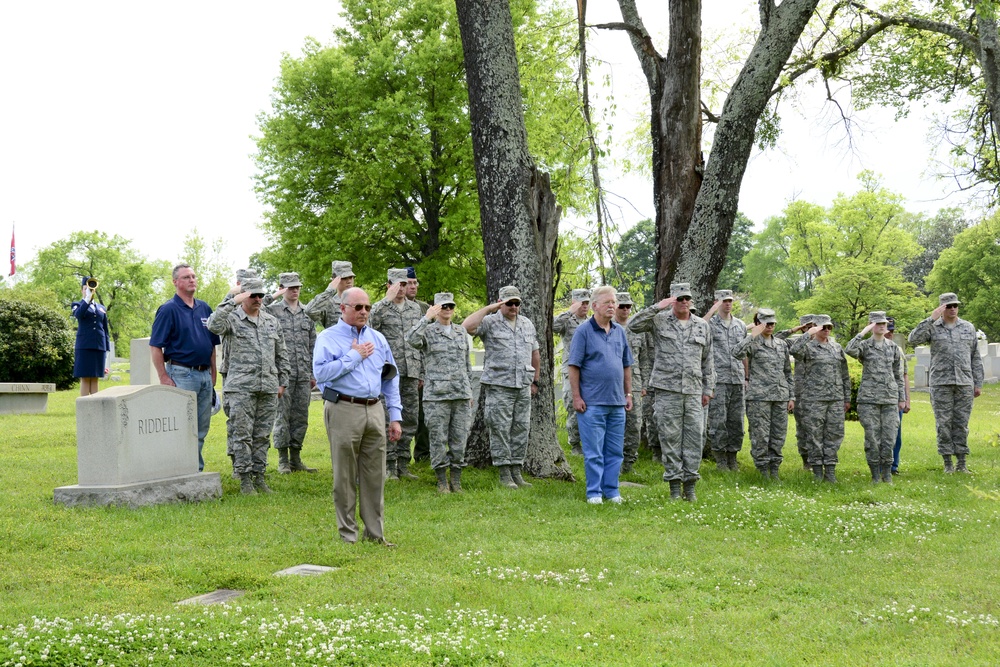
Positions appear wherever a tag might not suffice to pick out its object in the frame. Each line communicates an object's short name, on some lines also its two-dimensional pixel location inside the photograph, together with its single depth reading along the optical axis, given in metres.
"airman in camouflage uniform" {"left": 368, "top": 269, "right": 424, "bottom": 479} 11.16
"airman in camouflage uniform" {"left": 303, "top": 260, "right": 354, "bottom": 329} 10.25
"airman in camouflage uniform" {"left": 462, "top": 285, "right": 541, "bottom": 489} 10.66
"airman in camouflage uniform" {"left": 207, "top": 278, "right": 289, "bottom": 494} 9.55
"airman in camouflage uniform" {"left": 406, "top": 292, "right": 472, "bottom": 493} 10.37
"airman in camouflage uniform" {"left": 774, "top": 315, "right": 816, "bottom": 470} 12.30
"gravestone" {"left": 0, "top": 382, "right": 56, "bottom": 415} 18.33
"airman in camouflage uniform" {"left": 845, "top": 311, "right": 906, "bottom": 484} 11.93
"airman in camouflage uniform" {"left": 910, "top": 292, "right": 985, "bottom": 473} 13.12
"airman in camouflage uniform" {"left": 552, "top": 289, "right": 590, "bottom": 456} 12.42
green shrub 23.28
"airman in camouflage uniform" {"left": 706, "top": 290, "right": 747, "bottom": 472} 12.77
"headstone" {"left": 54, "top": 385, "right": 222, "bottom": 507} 8.72
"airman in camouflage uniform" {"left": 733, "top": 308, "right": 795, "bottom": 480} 12.11
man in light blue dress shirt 7.32
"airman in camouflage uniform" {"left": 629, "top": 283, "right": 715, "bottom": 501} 10.07
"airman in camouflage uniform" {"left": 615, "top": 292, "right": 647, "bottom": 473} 12.60
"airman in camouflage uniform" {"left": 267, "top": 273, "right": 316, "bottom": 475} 11.19
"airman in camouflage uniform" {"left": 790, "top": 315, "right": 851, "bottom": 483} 11.98
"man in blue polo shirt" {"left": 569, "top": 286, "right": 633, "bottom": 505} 9.82
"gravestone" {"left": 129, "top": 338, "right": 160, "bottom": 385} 20.36
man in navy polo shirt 9.61
